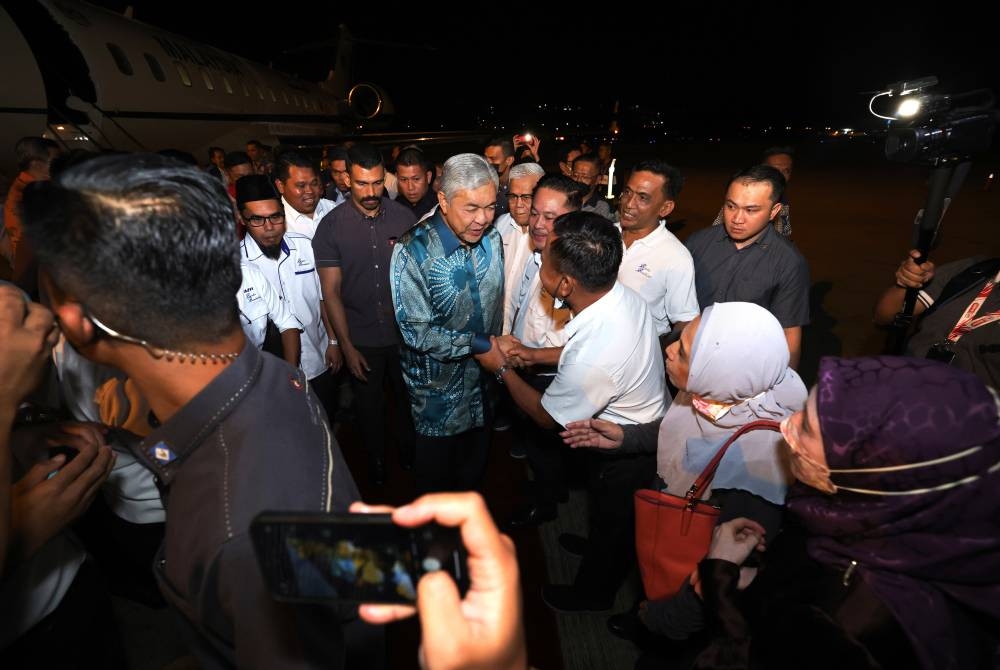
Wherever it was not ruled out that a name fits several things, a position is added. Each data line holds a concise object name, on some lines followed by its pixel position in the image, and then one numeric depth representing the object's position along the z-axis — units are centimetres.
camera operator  236
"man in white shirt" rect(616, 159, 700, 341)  348
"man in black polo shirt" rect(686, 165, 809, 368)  333
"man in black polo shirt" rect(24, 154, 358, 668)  95
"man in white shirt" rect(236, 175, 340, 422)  316
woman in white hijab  170
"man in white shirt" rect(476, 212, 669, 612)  215
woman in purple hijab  107
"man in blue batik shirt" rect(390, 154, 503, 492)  271
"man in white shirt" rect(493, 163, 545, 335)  394
